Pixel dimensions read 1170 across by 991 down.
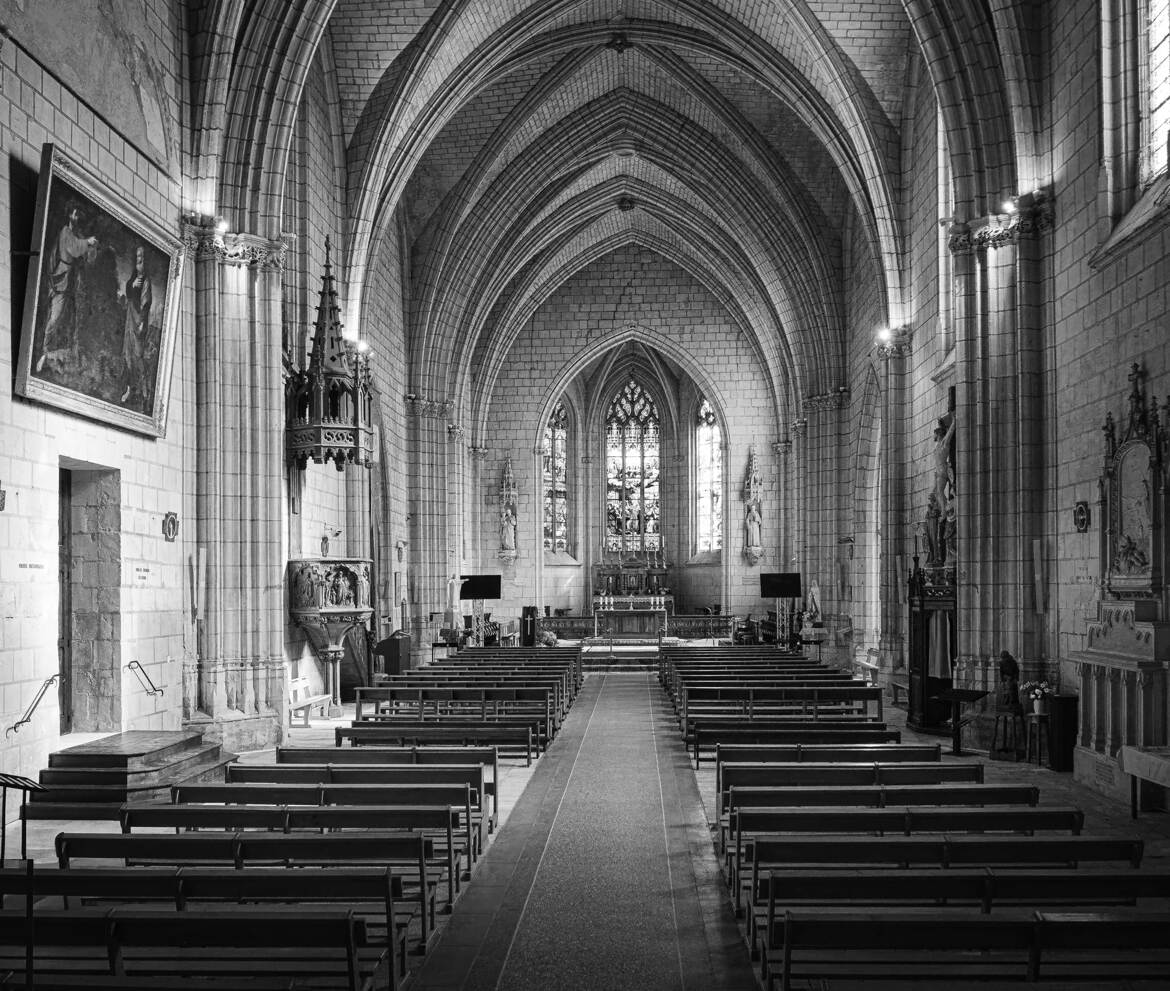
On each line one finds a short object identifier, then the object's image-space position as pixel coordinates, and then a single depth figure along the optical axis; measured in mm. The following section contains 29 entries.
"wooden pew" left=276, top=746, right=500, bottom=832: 9258
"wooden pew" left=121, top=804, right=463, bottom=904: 6875
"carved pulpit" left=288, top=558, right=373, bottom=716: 17203
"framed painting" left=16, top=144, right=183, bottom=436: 10797
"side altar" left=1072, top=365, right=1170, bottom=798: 10797
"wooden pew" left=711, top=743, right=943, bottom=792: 9578
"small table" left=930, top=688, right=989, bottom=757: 13789
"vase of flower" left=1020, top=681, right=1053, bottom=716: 13672
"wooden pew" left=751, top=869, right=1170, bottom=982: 4969
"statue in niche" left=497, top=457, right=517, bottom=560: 41375
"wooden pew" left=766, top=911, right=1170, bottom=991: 4242
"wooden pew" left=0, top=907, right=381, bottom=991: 4223
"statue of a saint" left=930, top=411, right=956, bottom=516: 18438
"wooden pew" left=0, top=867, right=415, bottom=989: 4914
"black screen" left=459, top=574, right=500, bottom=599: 29656
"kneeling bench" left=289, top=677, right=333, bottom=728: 17450
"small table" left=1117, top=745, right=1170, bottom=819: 8938
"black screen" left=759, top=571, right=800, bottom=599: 29556
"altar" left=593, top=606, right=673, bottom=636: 37438
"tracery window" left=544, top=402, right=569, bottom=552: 46094
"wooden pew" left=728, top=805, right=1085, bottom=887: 6762
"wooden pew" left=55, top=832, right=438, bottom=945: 5879
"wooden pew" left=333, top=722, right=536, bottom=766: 11562
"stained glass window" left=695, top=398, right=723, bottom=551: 45219
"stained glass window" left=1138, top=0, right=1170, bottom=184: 12227
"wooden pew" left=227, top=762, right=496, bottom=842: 8383
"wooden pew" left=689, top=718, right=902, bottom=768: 11375
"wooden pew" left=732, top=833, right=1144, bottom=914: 5824
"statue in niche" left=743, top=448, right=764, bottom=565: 40438
